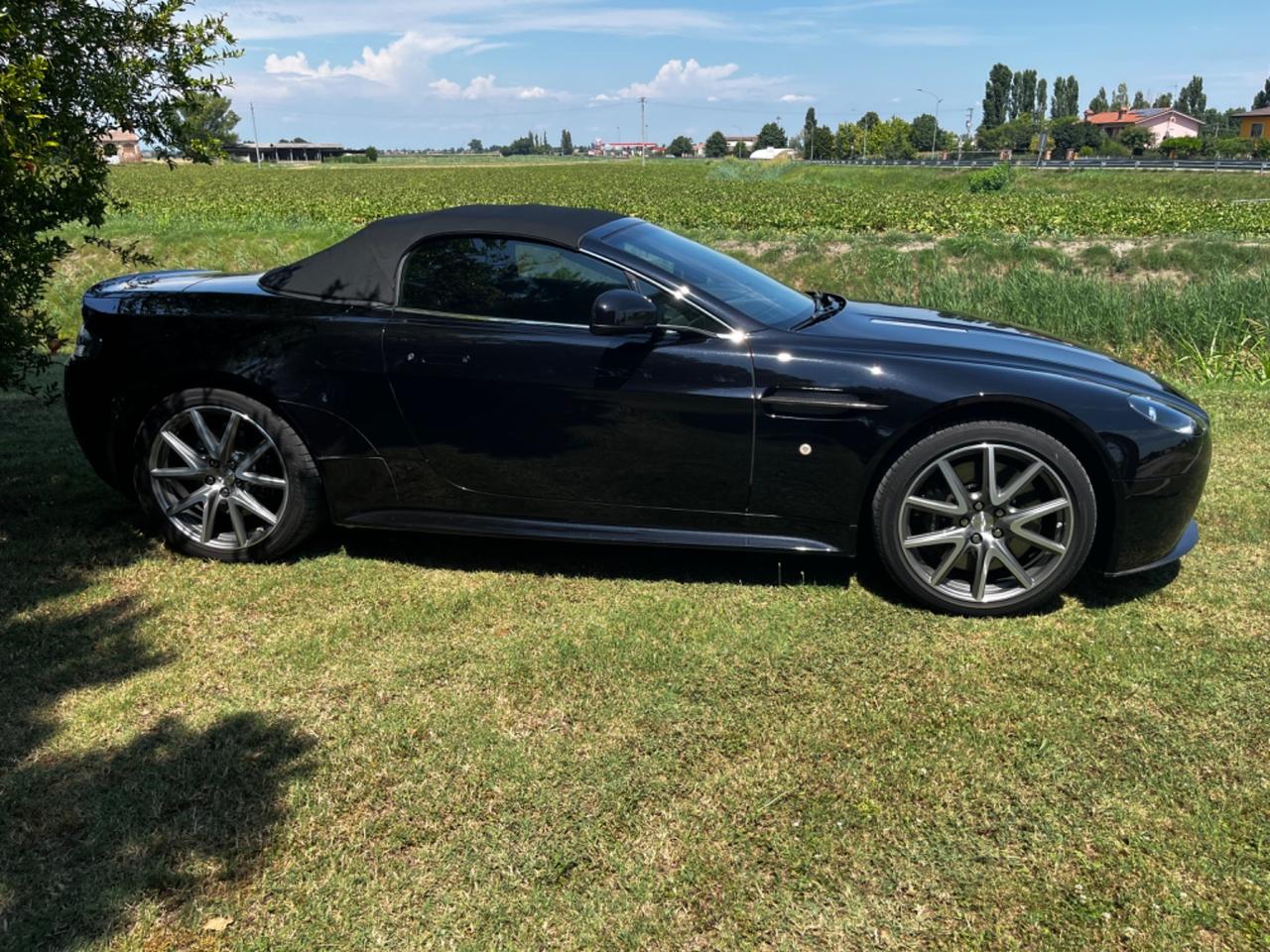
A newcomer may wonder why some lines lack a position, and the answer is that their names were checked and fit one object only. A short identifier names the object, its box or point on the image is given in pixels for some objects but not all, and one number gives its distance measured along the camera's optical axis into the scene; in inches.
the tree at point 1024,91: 5861.2
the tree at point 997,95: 5521.7
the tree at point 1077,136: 3998.5
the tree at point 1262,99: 4549.2
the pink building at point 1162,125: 4419.3
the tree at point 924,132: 5728.3
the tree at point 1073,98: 5664.4
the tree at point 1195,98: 5585.6
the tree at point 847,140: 5554.1
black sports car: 142.9
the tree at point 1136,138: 3686.0
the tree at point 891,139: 5332.7
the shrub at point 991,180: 1689.2
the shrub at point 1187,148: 2728.8
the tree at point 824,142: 5728.3
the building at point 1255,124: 3462.1
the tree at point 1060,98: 5689.0
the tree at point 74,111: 157.8
